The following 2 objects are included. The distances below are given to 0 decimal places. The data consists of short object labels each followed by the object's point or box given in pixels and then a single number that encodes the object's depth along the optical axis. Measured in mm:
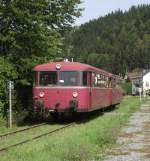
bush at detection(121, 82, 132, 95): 92733
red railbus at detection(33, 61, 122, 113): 19350
